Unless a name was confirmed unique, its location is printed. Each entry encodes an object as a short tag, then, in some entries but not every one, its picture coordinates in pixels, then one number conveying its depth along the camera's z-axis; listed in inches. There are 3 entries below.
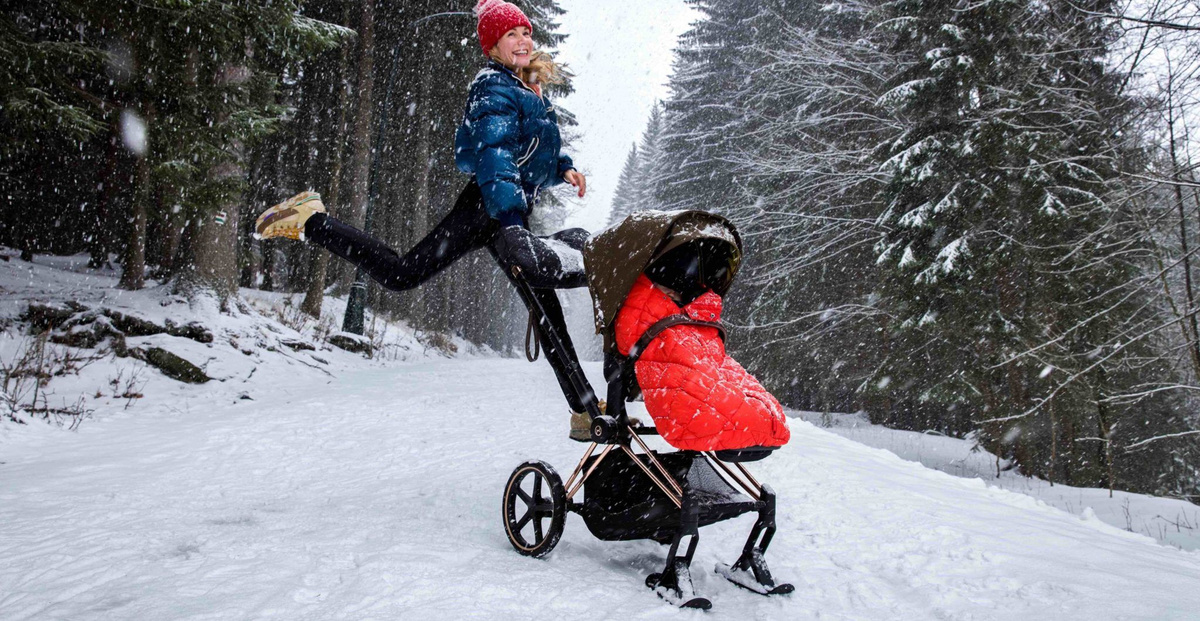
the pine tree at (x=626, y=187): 2367.1
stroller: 87.1
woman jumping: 109.4
